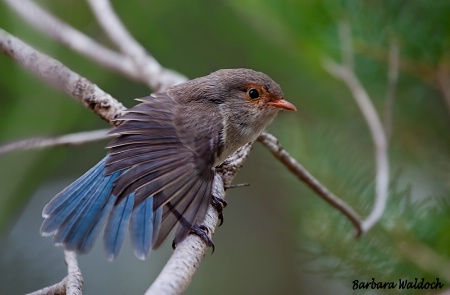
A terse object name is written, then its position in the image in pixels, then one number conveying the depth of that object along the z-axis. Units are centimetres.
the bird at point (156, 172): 424
